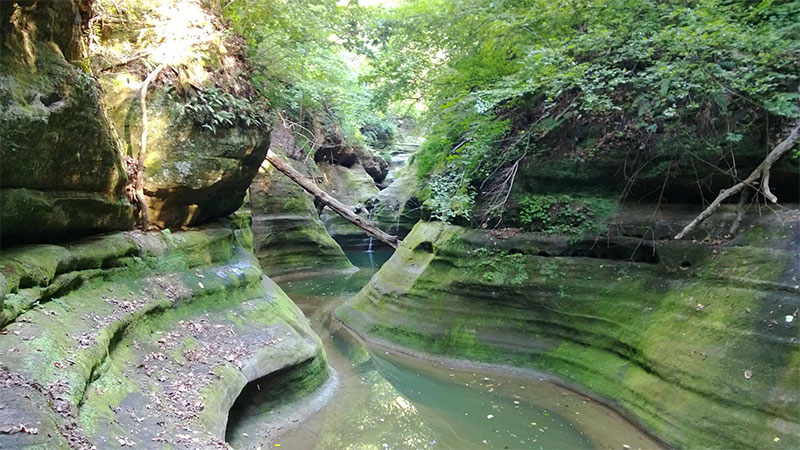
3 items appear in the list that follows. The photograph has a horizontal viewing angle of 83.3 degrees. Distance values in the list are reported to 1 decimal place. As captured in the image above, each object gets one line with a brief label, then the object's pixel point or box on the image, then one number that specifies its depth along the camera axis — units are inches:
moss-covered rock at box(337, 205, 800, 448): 215.8
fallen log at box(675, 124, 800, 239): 234.3
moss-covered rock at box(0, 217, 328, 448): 124.7
